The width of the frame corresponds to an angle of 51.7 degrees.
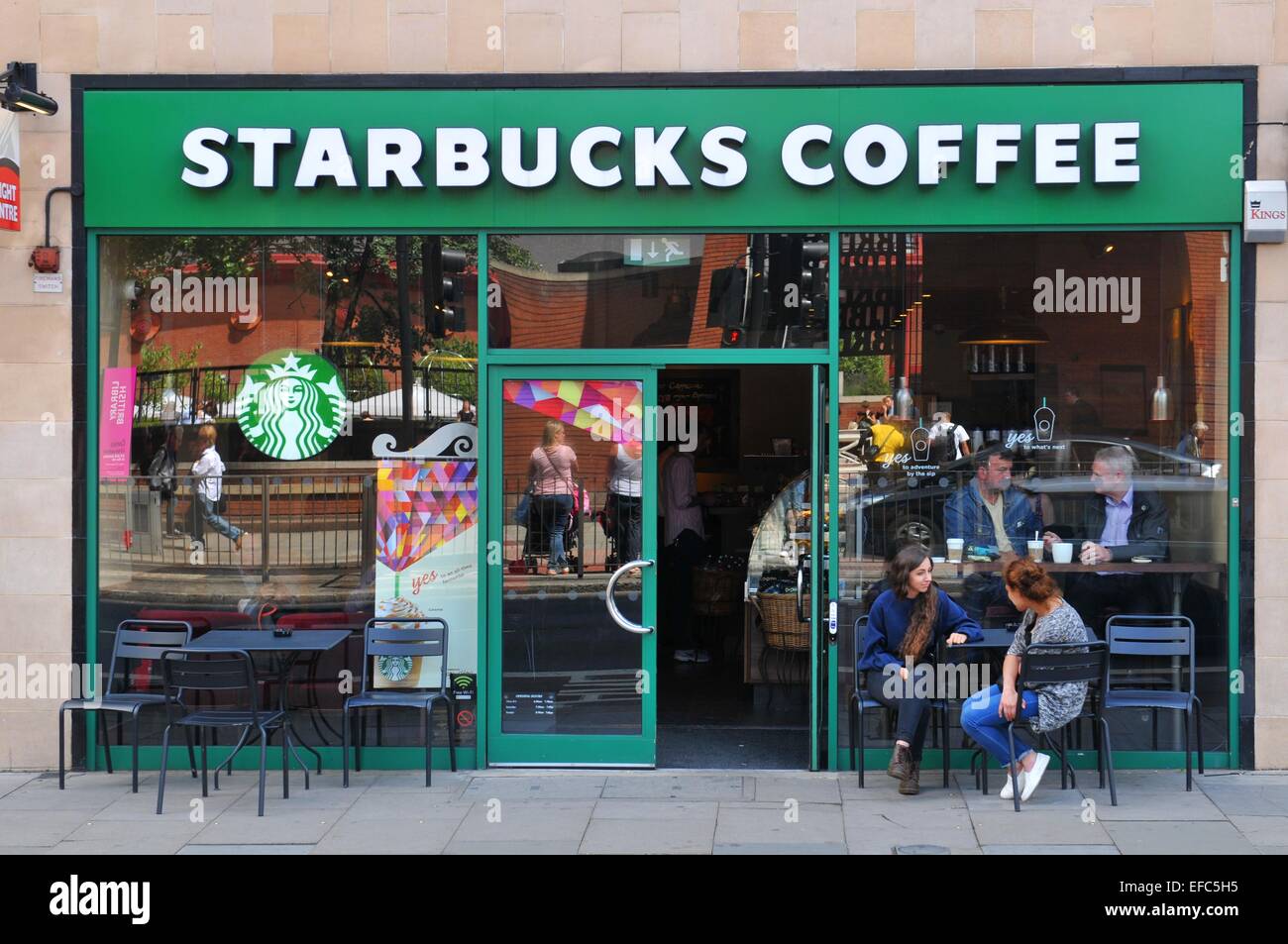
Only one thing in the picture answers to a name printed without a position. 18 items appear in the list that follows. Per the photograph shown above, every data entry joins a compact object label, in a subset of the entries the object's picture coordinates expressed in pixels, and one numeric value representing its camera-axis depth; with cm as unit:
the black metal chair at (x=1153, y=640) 786
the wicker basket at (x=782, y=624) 938
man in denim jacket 820
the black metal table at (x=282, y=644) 766
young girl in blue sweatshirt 753
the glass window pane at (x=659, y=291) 806
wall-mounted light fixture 768
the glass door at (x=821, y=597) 807
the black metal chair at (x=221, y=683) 717
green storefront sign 789
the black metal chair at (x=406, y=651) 780
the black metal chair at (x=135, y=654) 777
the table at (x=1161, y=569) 809
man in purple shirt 814
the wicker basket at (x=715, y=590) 1094
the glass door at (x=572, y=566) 818
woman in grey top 718
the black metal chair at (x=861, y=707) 770
